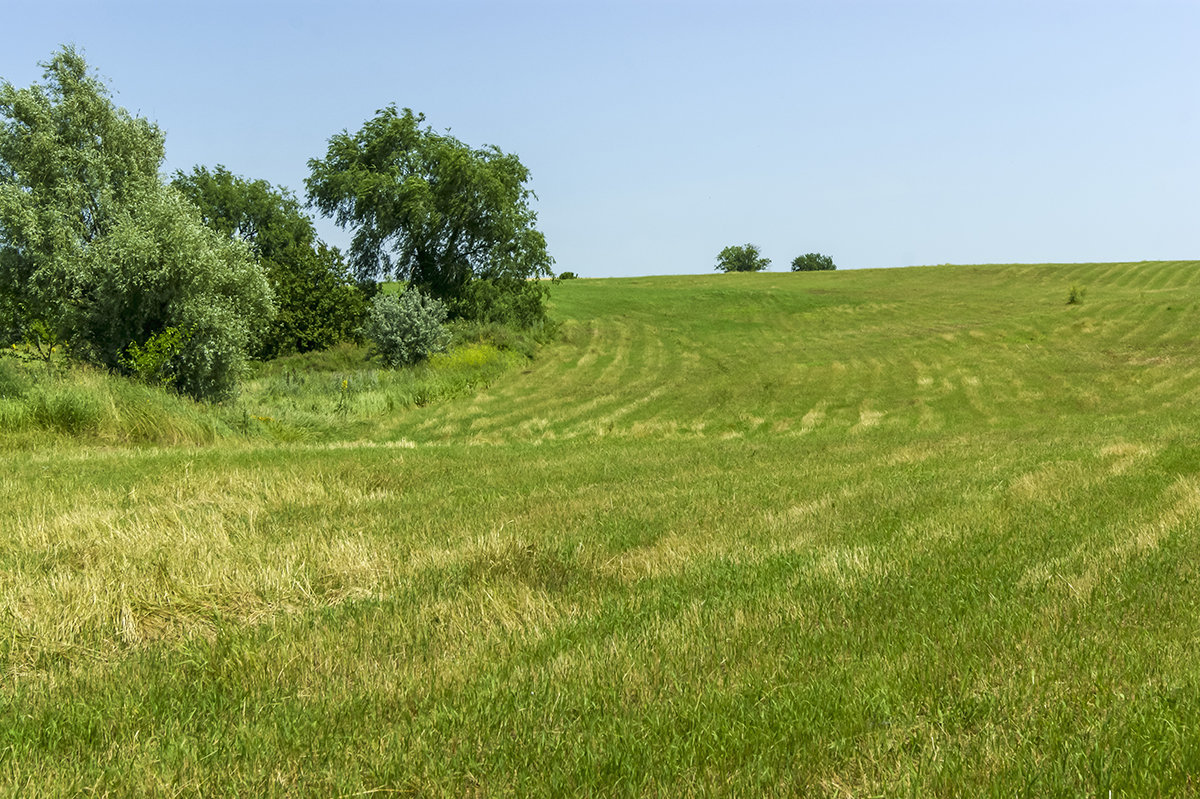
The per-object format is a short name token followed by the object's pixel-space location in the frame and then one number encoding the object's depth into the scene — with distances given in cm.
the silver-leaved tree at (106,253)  2619
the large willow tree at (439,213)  4797
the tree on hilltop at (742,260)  14531
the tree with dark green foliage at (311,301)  4909
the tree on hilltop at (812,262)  14000
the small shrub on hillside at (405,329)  4131
